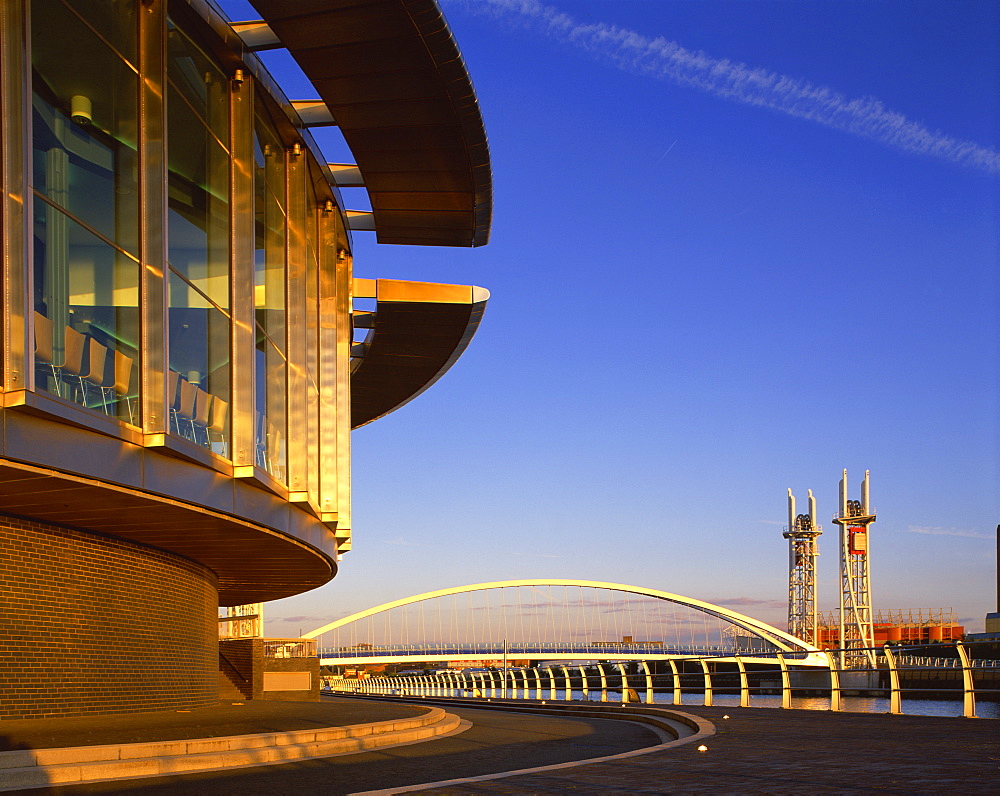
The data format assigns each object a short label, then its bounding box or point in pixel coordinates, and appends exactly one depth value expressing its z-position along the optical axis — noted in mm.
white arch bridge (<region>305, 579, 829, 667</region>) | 93625
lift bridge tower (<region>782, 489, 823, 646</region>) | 120625
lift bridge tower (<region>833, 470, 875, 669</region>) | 108875
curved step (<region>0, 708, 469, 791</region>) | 9148
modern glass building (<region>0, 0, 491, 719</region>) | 12055
